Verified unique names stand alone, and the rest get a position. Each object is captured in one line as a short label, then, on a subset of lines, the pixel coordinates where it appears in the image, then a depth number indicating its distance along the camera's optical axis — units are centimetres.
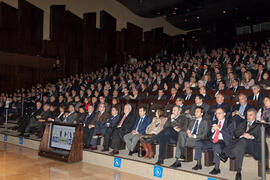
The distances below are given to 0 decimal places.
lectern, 504
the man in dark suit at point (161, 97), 680
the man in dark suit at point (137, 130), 469
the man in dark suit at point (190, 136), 397
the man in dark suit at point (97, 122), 534
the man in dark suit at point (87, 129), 538
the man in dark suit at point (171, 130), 411
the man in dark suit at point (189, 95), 617
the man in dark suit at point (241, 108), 428
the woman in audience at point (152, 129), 450
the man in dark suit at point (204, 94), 579
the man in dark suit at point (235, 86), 599
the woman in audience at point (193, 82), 713
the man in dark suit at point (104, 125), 529
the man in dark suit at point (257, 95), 499
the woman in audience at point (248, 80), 609
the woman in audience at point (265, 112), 381
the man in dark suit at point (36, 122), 697
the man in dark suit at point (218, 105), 481
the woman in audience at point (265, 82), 591
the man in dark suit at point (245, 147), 337
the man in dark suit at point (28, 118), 706
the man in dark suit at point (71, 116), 625
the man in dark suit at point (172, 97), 643
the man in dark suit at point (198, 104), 494
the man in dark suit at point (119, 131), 488
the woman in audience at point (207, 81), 688
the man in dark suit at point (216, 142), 370
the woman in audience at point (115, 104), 604
